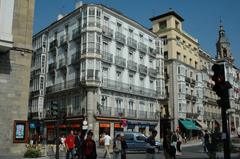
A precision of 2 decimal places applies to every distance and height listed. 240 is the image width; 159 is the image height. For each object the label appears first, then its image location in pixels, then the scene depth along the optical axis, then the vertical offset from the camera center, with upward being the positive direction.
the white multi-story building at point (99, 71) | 24.24 +4.23
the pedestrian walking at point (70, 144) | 11.59 -1.96
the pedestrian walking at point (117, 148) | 10.69 -2.00
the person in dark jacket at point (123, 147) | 10.74 -1.97
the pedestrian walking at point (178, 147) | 16.22 -2.99
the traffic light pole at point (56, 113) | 9.77 -0.30
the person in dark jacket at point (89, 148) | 6.44 -1.21
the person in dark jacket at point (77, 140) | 11.15 -1.69
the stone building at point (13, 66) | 13.32 +2.55
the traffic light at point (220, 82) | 5.53 +0.57
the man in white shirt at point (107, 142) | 13.91 -2.28
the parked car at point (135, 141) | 17.43 -2.74
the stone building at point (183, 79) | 33.75 +4.47
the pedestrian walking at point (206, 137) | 13.36 -1.89
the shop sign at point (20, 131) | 13.38 -1.48
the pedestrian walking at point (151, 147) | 9.13 -1.69
